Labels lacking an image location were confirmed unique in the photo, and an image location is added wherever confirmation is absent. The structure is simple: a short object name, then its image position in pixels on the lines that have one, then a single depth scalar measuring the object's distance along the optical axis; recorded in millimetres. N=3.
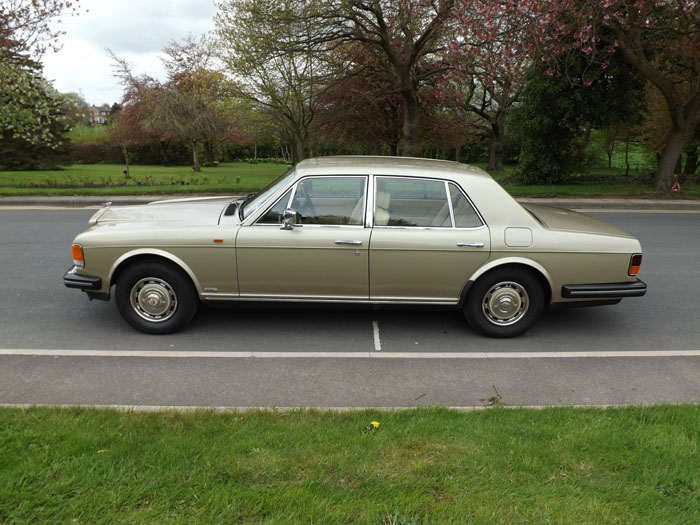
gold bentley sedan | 4715
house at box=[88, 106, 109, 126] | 73700
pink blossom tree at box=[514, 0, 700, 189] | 12823
